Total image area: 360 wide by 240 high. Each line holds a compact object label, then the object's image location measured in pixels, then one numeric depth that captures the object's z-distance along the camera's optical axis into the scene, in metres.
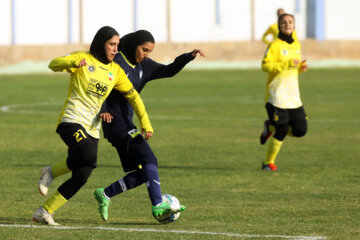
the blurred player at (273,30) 56.59
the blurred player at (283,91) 29.09
